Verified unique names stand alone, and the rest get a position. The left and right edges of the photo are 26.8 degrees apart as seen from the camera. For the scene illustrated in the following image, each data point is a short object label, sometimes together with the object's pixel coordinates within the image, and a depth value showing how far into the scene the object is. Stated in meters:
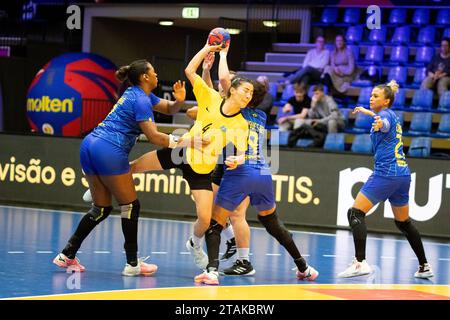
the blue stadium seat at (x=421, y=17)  19.48
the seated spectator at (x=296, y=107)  16.81
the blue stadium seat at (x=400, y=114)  17.09
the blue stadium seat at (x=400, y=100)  17.69
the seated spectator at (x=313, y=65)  18.03
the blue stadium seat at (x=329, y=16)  20.50
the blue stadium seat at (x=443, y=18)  19.28
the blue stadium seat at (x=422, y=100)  17.38
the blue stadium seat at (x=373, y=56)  19.20
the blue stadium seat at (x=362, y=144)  15.80
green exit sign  21.72
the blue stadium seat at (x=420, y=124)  16.83
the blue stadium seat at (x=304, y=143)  16.12
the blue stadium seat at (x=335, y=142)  16.03
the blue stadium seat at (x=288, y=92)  18.73
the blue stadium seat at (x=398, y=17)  19.83
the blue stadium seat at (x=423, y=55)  18.73
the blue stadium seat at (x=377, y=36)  19.64
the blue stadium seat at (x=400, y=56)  18.98
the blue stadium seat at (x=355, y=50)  19.50
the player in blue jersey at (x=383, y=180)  9.38
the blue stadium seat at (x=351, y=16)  20.38
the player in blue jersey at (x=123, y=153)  8.64
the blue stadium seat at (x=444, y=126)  16.58
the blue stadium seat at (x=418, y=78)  18.28
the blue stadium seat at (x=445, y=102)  16.98
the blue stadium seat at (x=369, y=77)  18.55
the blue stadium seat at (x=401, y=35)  19.30
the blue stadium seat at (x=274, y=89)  19.19
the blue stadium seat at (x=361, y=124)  17.11
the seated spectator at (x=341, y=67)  18.42
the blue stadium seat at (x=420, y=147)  15.57
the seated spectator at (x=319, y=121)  16.17
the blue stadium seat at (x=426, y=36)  19.00
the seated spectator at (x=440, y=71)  17.19
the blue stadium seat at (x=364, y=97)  17.84
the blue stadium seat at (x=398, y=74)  18.44
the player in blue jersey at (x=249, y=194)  8.62
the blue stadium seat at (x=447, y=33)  18.75
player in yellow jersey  8.68
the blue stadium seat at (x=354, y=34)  19.86
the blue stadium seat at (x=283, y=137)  16.48
